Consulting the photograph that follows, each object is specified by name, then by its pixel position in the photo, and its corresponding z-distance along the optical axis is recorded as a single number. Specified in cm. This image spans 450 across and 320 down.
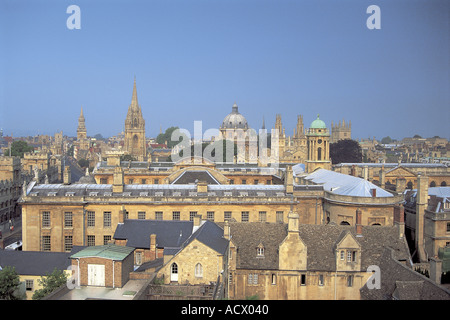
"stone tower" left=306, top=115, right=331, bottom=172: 7319
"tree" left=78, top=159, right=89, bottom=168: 17125
